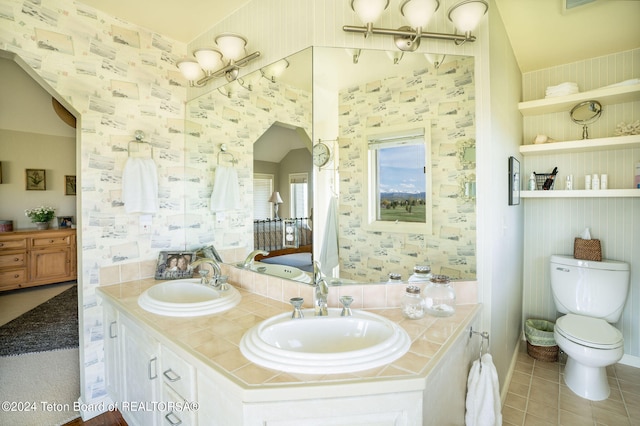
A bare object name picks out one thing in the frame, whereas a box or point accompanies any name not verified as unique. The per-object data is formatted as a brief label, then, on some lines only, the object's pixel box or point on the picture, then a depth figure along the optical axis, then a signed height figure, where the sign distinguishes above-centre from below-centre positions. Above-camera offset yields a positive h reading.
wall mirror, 1.61 +0.36
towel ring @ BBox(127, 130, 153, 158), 2.05 +0.50
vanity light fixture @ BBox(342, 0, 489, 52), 1.38 +0.90
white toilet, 2.03 -0.80
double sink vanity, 0.92 -0.50
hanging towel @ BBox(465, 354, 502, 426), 1.43 -0.87
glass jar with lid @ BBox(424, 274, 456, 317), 1.49 -0.41
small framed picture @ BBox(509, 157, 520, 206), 2.18 +0.23
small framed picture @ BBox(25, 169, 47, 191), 4.94 +0.55
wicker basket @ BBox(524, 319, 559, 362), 2.57 -1.11
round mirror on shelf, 2.55 +0.84
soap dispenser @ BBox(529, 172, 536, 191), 2.66 +0.25
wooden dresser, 4.43 -0.66
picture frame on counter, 2.10 -0.36
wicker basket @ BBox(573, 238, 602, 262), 2.51 -0.31
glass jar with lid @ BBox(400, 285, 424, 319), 1.42 -0.43
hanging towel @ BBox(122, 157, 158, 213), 2.01 +0.18
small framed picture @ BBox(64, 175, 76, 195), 5.30 +0.47
